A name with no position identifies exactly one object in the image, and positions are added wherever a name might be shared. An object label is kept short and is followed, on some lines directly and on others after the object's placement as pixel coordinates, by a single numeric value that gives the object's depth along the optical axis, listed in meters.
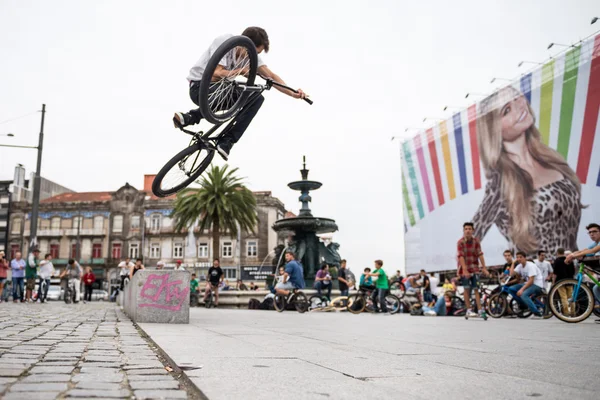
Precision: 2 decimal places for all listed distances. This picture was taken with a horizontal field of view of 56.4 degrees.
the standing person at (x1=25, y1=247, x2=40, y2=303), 18.17
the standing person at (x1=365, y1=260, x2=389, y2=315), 14.40
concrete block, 7.36
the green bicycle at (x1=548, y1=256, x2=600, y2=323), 8.02
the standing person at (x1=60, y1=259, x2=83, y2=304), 20.14
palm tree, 38.19
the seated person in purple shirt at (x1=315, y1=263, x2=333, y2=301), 16.70
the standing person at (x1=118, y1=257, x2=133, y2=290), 17.14
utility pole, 20.47
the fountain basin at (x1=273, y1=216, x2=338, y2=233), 20.36
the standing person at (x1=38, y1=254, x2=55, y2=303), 18.67
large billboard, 22.20
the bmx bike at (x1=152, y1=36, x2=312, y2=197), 5.55
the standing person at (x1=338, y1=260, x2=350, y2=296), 17.16
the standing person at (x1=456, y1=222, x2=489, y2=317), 9.93
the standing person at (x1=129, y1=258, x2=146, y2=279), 13.12
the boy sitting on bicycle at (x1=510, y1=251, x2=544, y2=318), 10.68
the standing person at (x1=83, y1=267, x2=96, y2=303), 23.52
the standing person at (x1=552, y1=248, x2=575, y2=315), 10.30
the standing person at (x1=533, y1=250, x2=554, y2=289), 13.09
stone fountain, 20.47
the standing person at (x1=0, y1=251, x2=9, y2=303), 16.00
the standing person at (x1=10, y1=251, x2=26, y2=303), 17.72
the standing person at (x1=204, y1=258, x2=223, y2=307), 18.75
